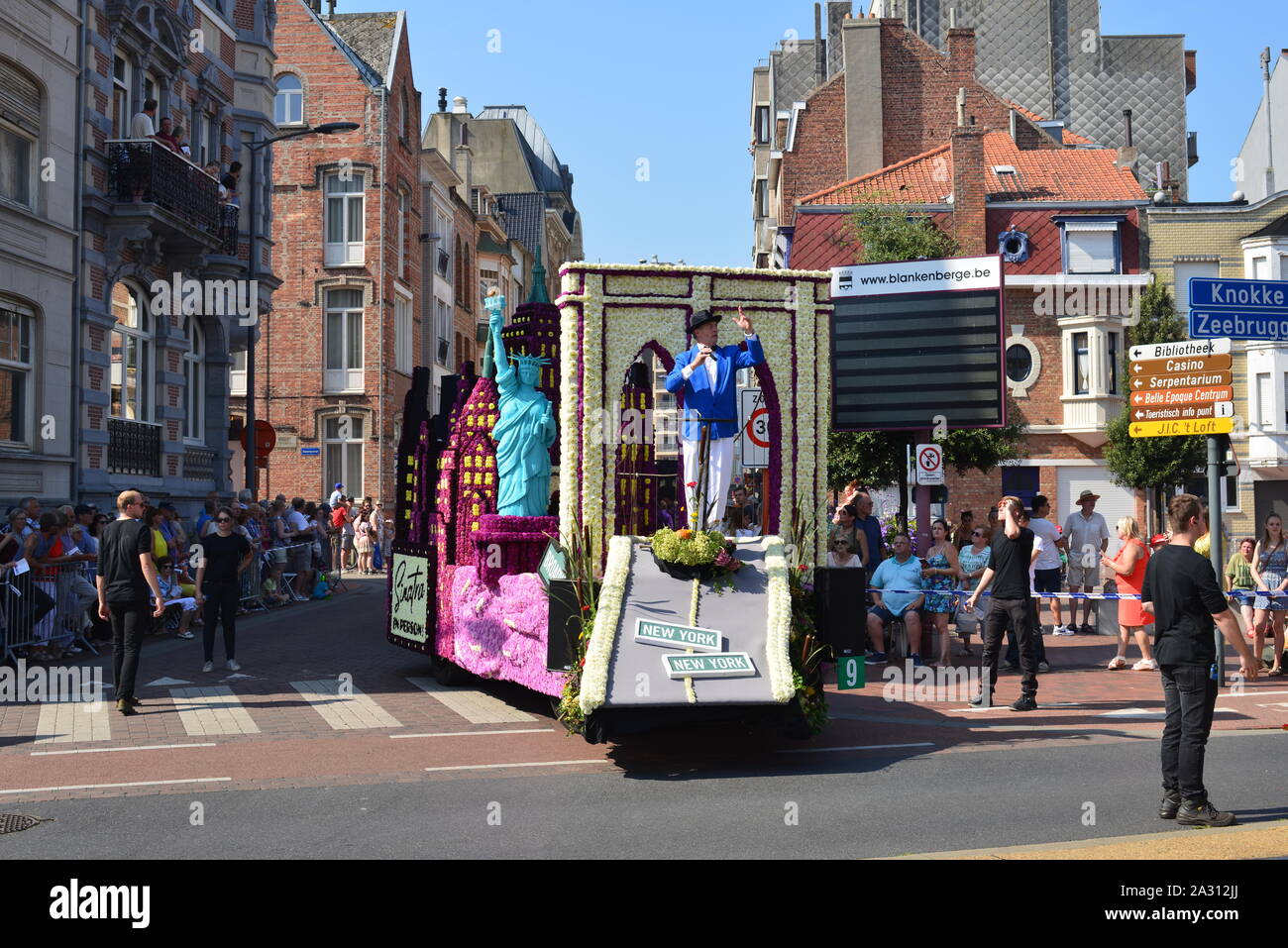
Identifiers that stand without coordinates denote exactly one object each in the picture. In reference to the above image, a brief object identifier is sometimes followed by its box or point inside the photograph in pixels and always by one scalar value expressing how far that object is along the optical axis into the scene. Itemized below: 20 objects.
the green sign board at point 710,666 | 8.52
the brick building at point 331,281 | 37.62
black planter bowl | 9.26
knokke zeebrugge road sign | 11.70
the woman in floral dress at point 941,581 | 13.52
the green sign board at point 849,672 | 9.22
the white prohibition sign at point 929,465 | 15.41
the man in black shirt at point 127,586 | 10.80
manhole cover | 6.87
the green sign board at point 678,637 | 8.74
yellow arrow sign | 12.25
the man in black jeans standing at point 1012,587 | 11.04
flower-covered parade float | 8.65
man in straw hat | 17.41
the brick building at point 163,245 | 19.77
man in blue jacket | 9.84
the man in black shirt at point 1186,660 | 6.70
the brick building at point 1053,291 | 35.56
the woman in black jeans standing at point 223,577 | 13.28
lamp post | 22.19
